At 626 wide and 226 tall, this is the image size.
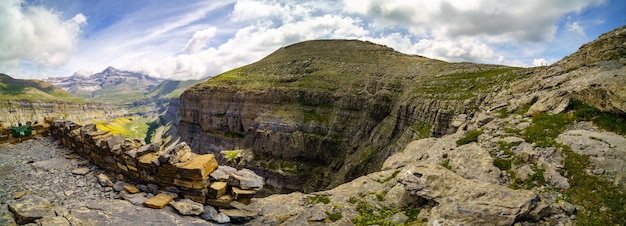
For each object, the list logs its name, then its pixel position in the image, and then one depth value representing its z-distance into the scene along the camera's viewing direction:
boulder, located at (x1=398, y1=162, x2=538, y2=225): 10.44
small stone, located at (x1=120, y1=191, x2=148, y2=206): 12.54
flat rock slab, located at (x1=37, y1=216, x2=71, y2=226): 9.95
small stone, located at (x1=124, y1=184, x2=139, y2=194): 13.35
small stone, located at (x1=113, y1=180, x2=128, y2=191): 13.51
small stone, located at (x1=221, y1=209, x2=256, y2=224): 13.23
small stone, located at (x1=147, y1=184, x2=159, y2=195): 13.67
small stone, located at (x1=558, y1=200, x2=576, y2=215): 10.29
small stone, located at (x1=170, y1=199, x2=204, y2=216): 12.52
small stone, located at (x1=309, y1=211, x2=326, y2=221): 14.10
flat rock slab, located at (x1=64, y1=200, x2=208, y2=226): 10.90
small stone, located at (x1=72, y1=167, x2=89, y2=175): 14.92
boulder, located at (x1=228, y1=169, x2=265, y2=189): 14.72
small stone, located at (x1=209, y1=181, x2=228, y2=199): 13.64
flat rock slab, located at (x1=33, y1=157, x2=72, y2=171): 15.63
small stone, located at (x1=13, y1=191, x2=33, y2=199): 11.99
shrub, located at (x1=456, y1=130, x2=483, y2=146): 19.95
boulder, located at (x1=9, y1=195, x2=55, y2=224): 10.05
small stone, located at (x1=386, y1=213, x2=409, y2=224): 12.72
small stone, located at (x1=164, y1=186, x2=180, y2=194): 13.59
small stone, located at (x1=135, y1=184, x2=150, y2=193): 13.73
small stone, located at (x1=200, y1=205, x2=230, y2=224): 12.66
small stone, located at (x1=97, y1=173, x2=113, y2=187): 13.85
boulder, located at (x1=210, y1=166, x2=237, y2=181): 14.52
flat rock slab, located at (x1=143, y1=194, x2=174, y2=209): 12.37
